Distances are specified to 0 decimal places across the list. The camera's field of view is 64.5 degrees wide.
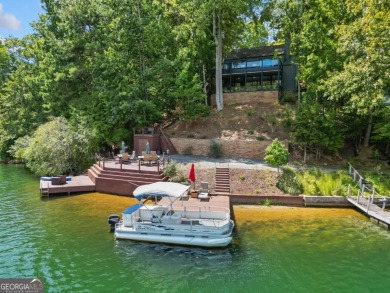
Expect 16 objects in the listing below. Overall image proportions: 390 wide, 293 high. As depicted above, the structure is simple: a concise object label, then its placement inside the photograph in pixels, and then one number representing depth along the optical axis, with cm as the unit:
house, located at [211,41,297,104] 3844
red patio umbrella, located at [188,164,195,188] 2088
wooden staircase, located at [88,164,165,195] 2290
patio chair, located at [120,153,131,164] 2627
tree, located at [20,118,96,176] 2728
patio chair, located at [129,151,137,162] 2770
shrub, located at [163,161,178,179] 2328
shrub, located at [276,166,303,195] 2144
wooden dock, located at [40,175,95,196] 2292
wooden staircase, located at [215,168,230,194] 2167
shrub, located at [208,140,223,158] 2953
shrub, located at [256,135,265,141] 3013
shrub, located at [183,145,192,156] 3086
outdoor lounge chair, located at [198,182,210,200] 2061
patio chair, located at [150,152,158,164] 2575
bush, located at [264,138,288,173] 2212
